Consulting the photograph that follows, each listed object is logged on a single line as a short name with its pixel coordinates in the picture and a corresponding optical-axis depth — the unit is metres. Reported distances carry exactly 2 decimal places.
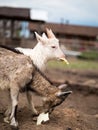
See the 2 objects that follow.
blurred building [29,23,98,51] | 37.86
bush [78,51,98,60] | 23.21
